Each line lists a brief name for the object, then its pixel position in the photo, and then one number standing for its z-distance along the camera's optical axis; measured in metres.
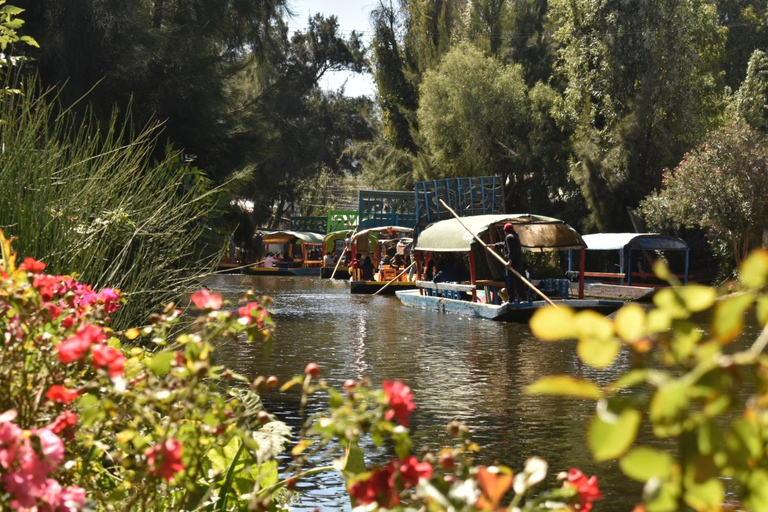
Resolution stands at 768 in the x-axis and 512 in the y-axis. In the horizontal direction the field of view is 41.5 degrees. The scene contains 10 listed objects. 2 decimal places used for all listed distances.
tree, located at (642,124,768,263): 28.61
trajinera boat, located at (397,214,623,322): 21.36
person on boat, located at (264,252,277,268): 51.71
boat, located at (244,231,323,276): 53.53
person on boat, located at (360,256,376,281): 37.88
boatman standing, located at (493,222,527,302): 20.44
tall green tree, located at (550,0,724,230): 34.75
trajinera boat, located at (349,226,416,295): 34.19
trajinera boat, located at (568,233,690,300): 30.27
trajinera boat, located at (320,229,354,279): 47.97
